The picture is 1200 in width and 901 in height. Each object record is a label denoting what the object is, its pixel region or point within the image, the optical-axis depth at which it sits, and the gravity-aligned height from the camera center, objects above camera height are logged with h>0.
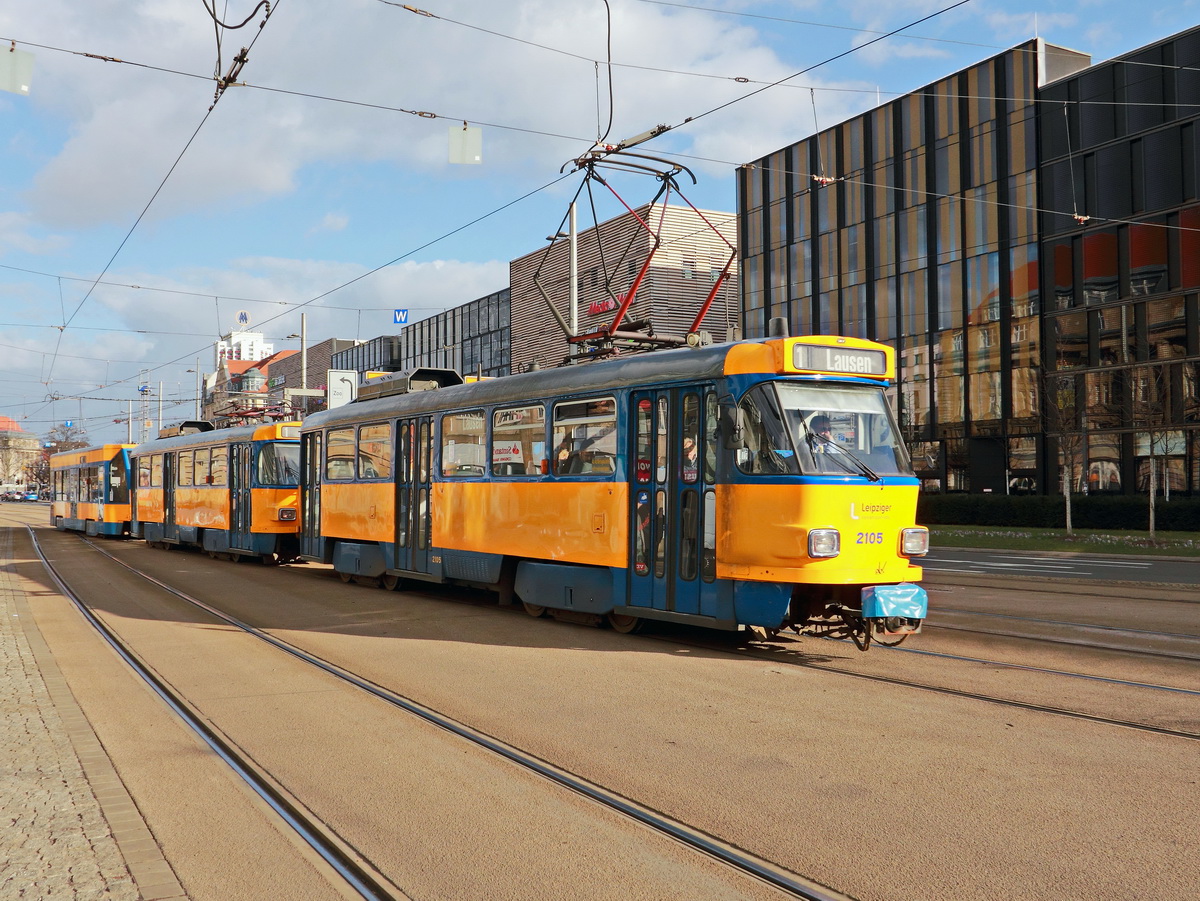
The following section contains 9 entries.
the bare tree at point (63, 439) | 97.44 +5.61
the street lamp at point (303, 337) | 41.35 +5.94
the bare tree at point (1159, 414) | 31.22 +1.89
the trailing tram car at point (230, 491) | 22.58 +0.01
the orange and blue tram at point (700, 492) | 9.36 -0.07
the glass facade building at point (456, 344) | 61.93 +9.54
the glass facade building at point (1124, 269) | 32.41 +6.84
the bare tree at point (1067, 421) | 32.16 +1.80
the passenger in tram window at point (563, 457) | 11.97 +0.33
